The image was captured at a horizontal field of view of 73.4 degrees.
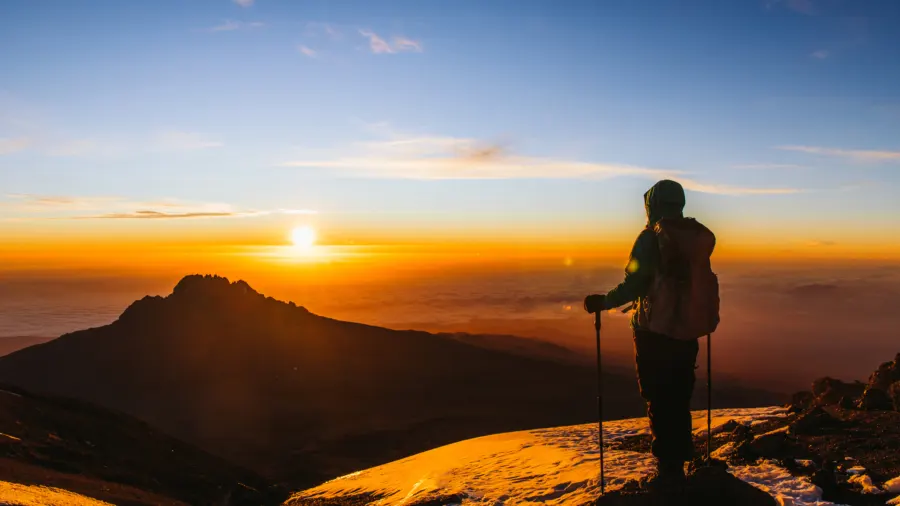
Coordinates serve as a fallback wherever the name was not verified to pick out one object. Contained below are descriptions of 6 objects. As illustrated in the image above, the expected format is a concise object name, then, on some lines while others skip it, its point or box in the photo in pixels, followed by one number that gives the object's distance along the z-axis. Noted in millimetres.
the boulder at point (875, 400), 9688
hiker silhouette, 5434
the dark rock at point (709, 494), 5441
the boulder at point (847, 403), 10296
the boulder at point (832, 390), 12316
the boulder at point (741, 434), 8820
